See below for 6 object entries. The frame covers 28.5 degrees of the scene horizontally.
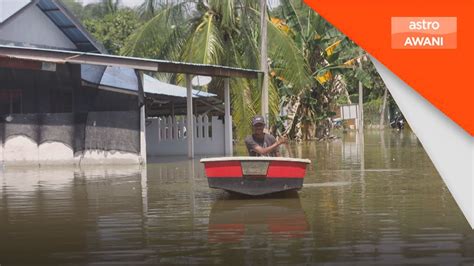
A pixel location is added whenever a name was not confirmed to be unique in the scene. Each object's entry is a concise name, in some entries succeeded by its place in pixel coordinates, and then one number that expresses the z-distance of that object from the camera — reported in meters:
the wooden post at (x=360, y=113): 56.94
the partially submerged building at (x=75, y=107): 25.88
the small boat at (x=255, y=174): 14.78
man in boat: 15.18
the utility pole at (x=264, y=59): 29.31
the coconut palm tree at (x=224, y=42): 31.69
